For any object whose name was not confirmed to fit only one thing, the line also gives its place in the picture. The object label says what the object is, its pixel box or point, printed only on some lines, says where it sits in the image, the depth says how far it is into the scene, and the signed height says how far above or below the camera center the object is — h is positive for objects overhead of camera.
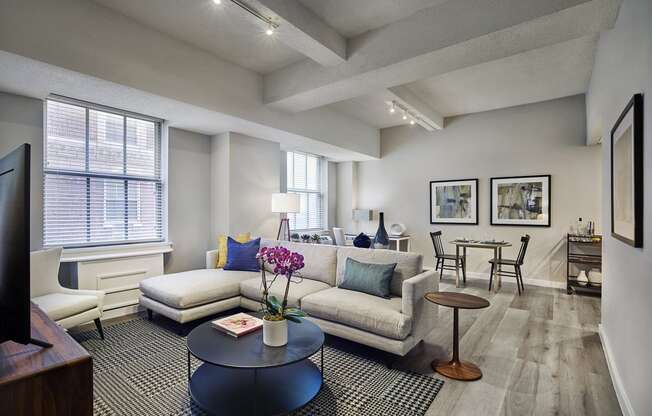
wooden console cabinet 0.90 -0.50
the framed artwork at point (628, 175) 1.74 +0.21
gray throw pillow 2.96 -0.66
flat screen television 0.99 -0.14
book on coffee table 2.22 -0.84
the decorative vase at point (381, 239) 5.21 -0.49
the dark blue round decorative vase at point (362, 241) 4.52 -0.46
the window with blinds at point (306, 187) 6.66 +0.48
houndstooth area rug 2.07 -1.28
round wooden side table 2.46 -1.15
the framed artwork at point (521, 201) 5.37 +0.14
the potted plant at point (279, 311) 2.05 -0.67
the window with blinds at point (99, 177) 3.53 +0.40
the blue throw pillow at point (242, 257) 4.07 -0.61
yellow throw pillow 4.28 -0.53
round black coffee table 1.90 -1.19
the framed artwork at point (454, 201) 6.03 +0.14
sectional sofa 2.56 -0.83
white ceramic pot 2.05 -0.79
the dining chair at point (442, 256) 5.41 -0.82
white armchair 2.79 -0.81
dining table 5.01 -0.57
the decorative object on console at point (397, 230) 6.75 -0.45
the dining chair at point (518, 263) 4.83 -0.83
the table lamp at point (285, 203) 4.98 +0.10
